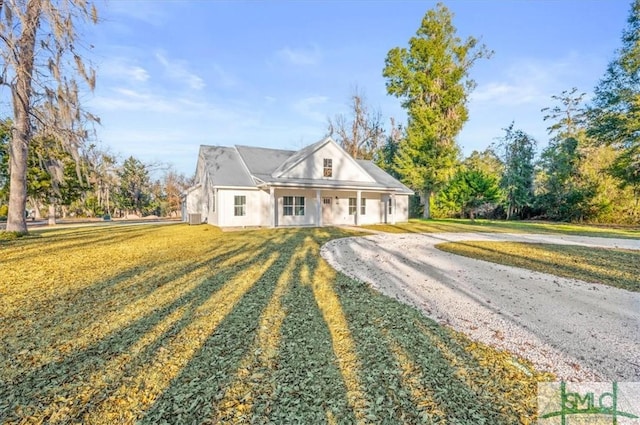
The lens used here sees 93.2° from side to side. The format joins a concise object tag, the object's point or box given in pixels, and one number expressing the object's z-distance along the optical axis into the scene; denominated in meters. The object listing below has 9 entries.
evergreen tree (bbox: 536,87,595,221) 23.02
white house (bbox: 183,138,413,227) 16.33
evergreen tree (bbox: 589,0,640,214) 17.08
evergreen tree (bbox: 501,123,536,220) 25.83
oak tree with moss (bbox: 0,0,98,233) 8.91
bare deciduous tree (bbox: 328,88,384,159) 32.44
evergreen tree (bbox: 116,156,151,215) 37.75
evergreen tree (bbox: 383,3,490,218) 23.39
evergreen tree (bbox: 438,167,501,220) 22.95
